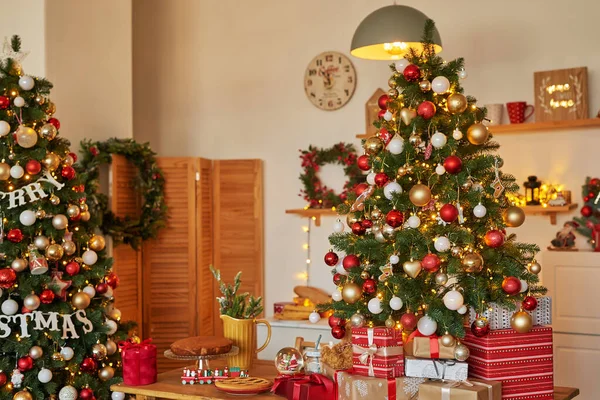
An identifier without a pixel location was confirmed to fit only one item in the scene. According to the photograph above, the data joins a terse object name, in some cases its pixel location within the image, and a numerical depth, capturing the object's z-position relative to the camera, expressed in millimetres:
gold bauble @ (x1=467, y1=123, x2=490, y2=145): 3014
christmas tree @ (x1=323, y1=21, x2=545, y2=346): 2953
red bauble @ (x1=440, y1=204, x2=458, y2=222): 2967
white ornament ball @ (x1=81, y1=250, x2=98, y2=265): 4160
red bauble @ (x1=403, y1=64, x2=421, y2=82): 3107
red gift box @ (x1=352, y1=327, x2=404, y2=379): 2852
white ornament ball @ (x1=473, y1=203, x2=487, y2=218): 2949
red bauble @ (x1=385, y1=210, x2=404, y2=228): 3041
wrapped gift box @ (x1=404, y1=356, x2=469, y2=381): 2812
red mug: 5066
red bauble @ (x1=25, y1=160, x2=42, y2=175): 3992
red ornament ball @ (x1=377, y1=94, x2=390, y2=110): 3249
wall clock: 5812
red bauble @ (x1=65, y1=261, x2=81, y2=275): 4094
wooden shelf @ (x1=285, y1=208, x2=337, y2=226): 5738
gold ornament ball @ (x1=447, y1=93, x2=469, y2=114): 3035
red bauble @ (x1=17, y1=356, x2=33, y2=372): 3934
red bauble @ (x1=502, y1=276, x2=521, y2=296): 2896
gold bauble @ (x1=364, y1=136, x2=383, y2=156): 3193
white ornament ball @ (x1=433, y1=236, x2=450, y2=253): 2930
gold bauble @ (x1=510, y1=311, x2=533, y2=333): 2861
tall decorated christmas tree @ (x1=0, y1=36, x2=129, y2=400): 3971
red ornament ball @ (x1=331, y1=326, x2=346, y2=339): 3234
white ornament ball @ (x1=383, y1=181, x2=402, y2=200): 3061
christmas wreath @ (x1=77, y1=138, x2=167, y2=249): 4984
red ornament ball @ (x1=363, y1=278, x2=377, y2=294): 3088
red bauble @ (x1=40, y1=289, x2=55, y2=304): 3986
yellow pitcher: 3316
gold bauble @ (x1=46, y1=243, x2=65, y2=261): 4008
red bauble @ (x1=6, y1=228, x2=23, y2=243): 3959
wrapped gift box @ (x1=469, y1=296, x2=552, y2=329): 2910
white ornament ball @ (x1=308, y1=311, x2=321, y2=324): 3406
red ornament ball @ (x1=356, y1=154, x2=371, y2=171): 3250
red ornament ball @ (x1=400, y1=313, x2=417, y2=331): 2961
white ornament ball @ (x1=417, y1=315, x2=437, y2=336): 2914
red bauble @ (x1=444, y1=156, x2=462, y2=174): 2979
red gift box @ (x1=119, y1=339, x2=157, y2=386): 3129
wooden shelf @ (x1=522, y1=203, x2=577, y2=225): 4883
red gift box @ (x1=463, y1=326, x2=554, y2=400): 2838
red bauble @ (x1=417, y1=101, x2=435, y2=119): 3051
